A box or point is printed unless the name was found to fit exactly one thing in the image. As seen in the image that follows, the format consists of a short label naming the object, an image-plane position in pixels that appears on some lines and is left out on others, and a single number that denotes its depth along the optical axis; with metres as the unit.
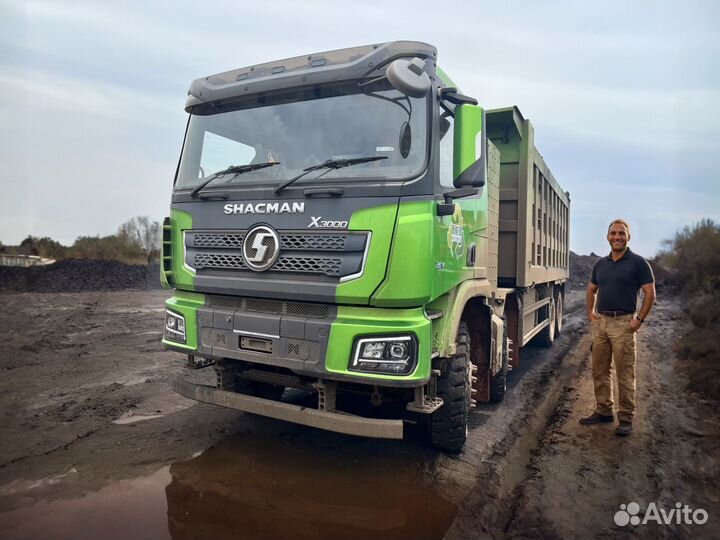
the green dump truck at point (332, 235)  3.06
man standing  4.54
